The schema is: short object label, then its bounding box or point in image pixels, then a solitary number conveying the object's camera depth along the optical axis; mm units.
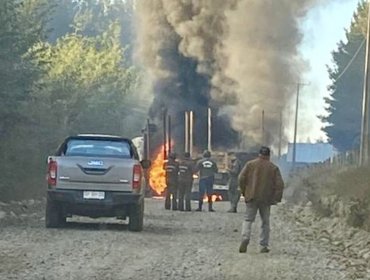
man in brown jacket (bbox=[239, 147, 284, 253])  17469
